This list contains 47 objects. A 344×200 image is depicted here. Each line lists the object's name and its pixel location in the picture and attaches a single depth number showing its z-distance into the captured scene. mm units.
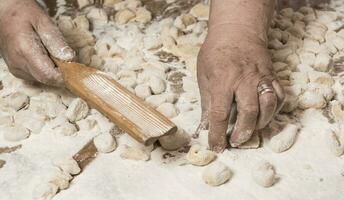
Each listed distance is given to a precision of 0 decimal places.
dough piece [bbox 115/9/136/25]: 1346
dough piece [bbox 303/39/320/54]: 1264
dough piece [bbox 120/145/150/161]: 1121
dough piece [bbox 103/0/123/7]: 1398
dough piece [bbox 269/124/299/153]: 1123
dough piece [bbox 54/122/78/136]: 1158
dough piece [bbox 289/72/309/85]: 1206
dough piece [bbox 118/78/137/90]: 1214
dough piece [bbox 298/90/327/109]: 1174
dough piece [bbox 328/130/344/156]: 1123
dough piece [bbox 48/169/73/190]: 1095
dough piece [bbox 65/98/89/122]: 1174
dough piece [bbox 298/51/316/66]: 1244
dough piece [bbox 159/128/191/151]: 1123
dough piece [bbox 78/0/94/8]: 1393
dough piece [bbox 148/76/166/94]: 1210
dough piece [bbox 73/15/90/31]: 1326
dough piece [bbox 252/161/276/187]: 1085
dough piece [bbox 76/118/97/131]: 1166
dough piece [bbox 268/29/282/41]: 1282
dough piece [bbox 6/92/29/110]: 1194
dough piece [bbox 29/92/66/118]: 1188
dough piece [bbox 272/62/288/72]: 1223
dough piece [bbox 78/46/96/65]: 1257
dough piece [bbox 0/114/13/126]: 1178
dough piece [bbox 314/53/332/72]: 1232
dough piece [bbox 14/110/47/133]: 1167
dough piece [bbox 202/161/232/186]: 1088
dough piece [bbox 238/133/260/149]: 1127
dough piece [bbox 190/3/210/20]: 1359
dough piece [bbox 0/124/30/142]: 1158
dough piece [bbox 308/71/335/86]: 1209
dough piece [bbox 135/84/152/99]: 1199
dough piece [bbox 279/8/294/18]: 1348
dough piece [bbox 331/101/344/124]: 1165
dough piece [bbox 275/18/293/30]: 1315
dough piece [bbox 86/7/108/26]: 1356
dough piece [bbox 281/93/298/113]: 1170
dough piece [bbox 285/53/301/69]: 1241
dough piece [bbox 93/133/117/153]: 1134
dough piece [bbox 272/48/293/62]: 1247
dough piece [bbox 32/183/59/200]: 1085
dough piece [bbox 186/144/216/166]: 1106
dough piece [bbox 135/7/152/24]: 1351
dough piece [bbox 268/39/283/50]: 1263
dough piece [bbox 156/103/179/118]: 1174
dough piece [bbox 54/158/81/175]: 1111
